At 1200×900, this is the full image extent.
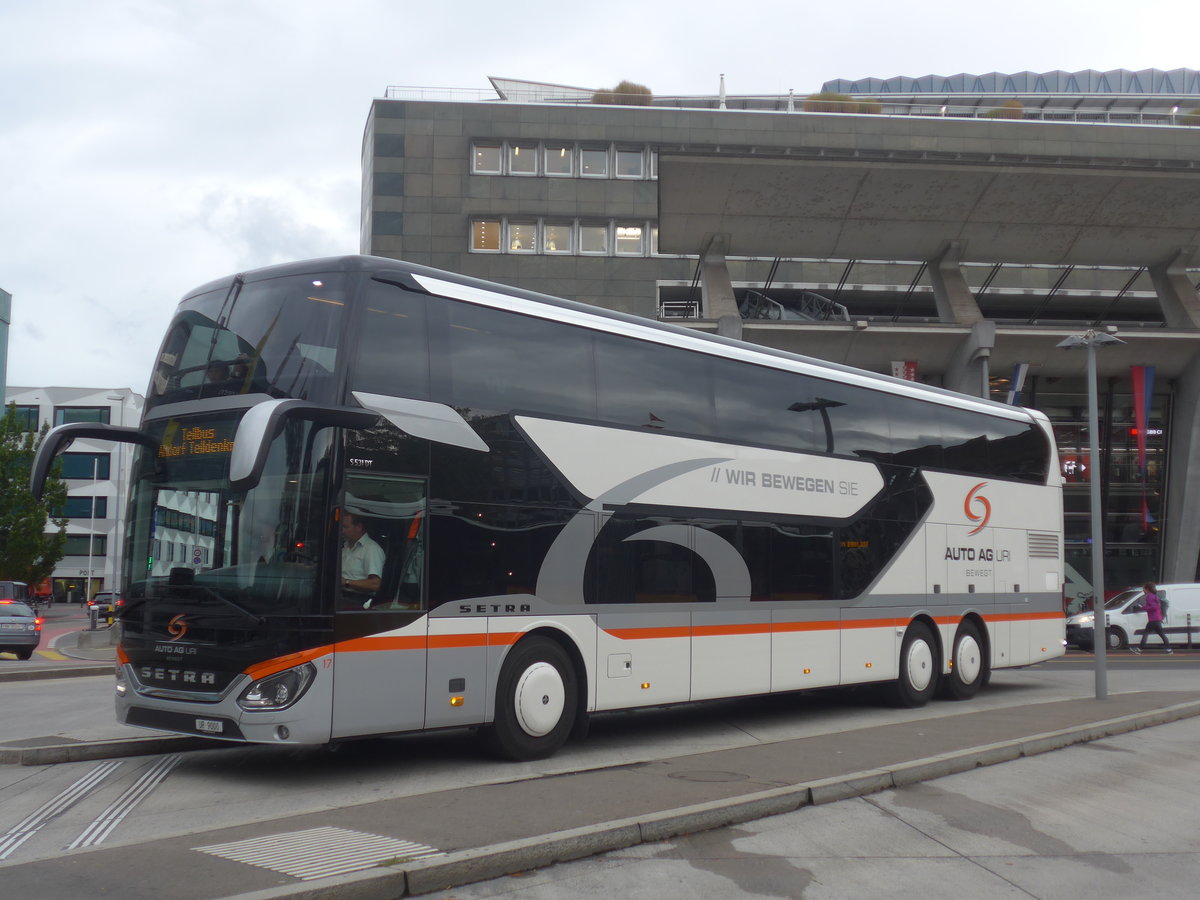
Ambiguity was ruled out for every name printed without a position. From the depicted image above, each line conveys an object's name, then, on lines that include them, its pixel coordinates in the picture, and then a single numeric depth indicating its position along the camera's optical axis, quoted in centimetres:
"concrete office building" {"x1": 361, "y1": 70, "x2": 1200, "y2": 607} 3562
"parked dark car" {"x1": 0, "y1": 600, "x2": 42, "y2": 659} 2655
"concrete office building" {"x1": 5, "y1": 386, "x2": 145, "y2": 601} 9400
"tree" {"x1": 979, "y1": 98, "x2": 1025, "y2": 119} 4111
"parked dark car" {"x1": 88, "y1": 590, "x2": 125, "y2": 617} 4856
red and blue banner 4106
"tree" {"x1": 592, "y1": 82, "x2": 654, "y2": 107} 5100
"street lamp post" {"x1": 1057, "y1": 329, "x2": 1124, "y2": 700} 1702
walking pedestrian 2894
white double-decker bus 902
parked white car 3094
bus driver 912
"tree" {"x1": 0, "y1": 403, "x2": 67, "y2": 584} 5419
